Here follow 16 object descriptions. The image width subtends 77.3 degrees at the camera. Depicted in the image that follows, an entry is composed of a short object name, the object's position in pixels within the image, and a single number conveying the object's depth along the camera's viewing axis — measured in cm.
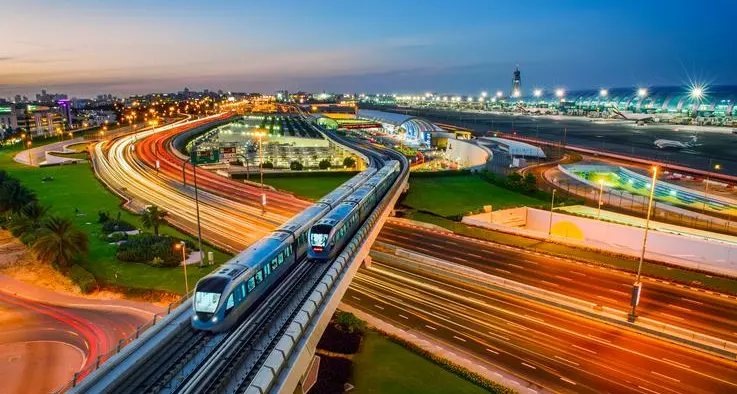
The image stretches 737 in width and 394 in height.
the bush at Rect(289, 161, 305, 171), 8694
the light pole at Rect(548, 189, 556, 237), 5277
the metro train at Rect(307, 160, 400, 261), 3164
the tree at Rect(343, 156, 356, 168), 9369
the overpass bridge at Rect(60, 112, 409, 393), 1839
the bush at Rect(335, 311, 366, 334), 2975
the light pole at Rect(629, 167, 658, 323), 3052
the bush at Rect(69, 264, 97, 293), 3584
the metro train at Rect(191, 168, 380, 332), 2233
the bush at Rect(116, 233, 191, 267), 4081
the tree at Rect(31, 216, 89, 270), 3781
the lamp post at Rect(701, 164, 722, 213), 5624
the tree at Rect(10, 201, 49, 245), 4391
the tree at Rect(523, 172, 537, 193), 6495
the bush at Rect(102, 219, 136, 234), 4978
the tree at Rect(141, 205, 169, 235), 4534
